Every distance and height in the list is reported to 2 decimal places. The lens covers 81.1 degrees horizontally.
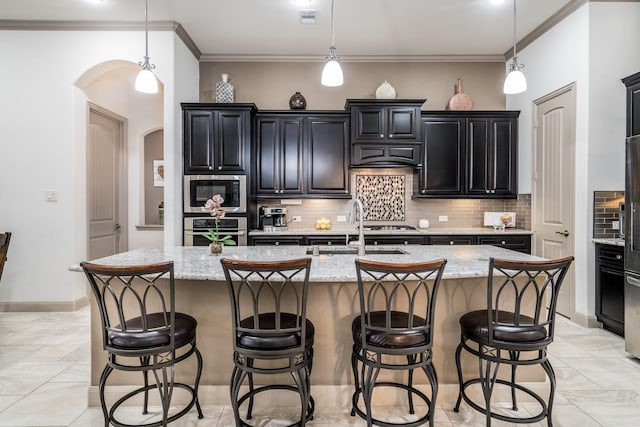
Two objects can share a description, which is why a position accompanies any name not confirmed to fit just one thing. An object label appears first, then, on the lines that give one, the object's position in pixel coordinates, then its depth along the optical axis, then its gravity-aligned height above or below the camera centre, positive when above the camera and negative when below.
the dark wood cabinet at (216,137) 4.52 +0.85
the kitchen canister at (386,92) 4.97 +1.54
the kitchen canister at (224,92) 4.79 +1.48
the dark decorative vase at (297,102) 4.96 +1.40
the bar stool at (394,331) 1.82 -0.64
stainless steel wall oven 4.46 -0.25
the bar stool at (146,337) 1.86 -0.68
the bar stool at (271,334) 1.82 -0.65
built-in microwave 4.48 +0.20
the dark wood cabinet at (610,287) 3.46 -0.76
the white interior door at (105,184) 4.93 +0.33
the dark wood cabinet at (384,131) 4.75 +0.97
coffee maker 4.93 -0.13
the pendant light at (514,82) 2.91 +0.98
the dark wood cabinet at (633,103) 3.30 +0.93
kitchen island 2.37 -0.76
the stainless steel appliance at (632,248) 2.93 -0.33
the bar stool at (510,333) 1.95 -0.68
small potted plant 2.63 -0.04
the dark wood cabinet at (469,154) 4.91 +0.70
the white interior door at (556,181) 4.01 +0.30
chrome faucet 2.69 -0.20
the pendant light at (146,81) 2.92 +0.99
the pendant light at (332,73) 2.82 +1.02
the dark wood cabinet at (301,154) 4.80 +0.69
